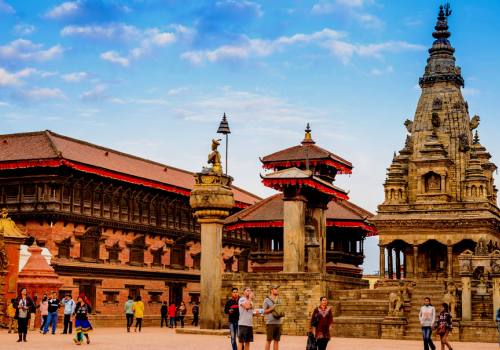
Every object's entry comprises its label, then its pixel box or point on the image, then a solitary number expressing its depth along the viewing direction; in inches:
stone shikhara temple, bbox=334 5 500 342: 1915.6
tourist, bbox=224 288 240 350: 896.9
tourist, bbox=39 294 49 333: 1315.2
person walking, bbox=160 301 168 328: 1856.5
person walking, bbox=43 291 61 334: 1259.8
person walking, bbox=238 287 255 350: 787.4
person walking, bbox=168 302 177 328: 1809.8
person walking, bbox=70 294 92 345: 1018.1
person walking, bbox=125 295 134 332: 1446.9
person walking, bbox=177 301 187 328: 1926.3
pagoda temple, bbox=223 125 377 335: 1443.2
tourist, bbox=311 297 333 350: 739.4
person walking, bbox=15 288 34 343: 1082.1
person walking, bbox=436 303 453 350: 951.0
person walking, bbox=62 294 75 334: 1275.8
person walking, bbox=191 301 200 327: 1989.9
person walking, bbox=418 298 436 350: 913.5
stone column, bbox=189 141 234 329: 1304.1
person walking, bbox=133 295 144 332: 1451.8
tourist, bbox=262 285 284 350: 794.2
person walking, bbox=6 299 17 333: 1306.1
